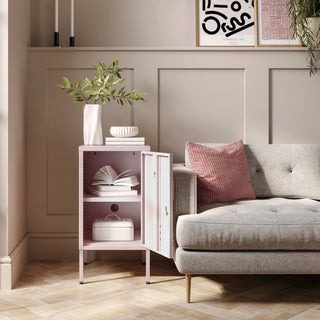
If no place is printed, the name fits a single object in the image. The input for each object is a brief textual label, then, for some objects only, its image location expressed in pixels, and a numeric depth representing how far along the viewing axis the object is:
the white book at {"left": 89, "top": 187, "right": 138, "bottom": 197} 2.86
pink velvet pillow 2.74
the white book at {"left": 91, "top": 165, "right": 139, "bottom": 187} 2.90
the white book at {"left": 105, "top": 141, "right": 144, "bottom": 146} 2.86
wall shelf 3.23
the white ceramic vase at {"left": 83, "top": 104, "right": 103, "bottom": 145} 2.92
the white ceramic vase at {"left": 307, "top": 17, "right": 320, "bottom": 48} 3.22
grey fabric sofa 2.31
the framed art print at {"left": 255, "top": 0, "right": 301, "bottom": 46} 3.33
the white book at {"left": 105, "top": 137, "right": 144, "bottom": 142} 2.86
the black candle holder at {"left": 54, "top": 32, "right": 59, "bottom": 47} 3.28
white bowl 2.90
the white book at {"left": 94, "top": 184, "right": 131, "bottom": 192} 2.88
